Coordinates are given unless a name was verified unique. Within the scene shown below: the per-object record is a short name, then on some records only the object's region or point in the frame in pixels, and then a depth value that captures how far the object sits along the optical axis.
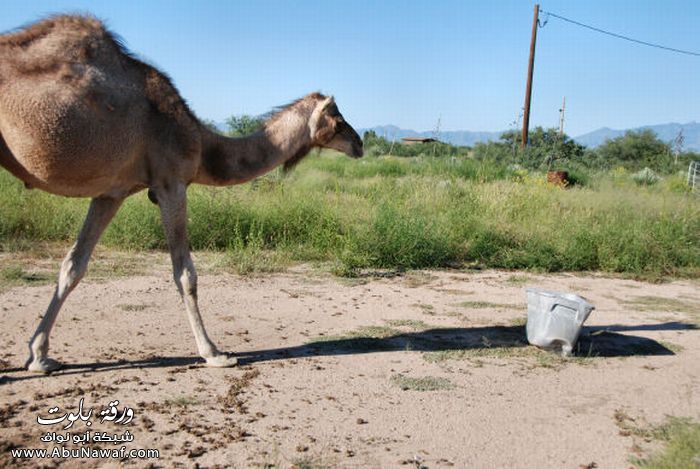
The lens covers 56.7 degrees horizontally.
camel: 5.08
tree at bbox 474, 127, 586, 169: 27.02
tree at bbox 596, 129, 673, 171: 45.06
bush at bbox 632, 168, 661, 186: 23.72
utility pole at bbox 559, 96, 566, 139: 29.86
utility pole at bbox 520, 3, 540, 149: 26.66
